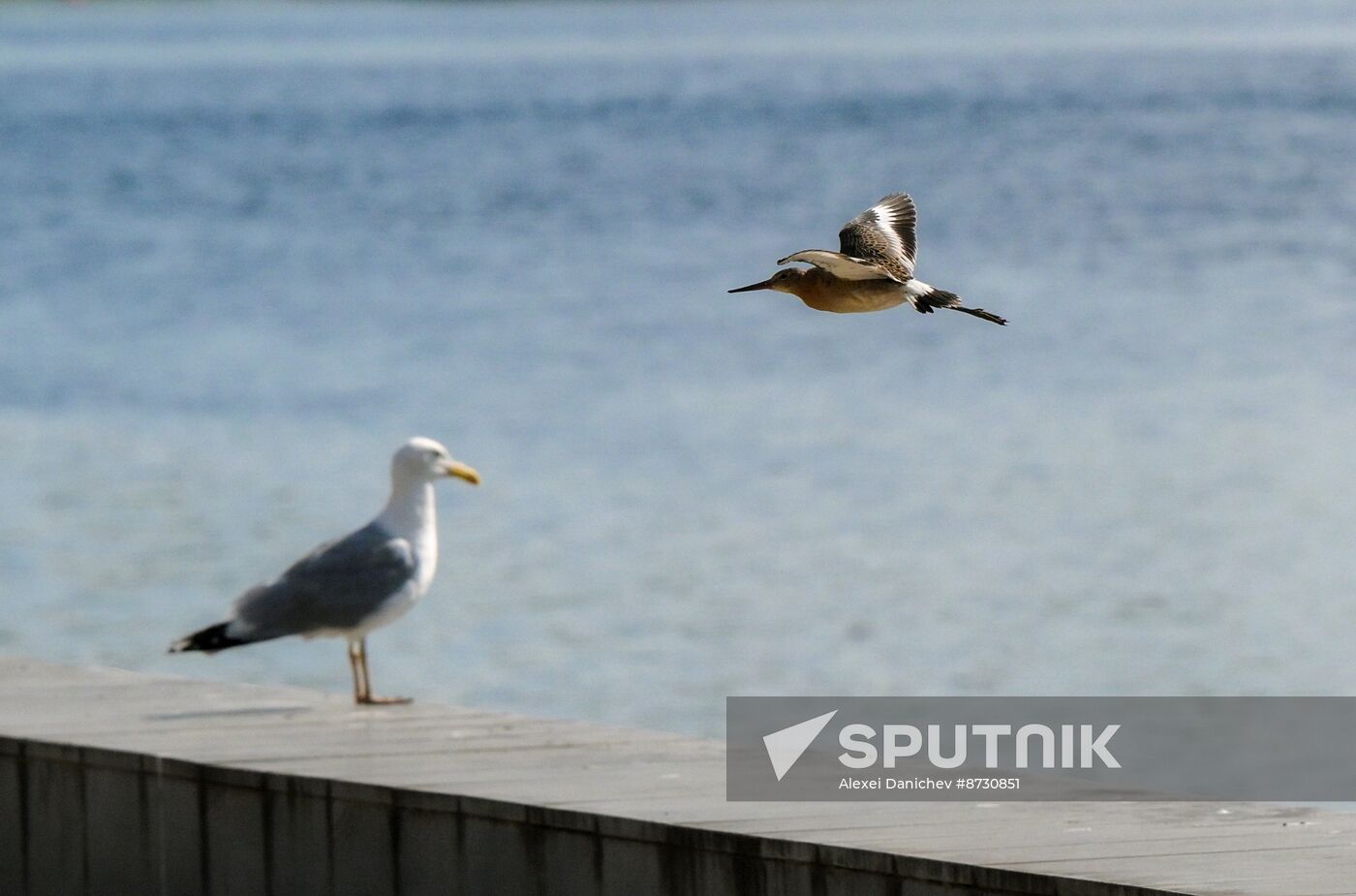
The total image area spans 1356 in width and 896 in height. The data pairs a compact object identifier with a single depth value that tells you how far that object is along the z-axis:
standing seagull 17.33
